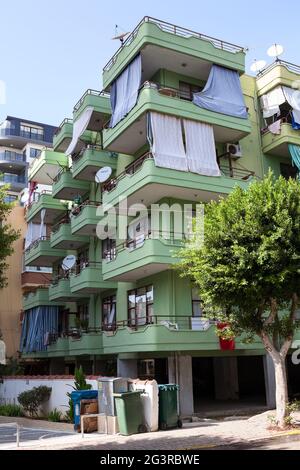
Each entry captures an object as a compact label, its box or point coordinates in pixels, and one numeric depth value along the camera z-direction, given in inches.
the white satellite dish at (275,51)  1038.4
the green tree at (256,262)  579.2
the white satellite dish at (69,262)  1179.9
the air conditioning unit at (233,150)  989.2
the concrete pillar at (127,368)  970.9
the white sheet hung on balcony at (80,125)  1075.3
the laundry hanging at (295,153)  1002.1
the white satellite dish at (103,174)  1019.3
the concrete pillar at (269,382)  897.5
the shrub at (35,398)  856.3
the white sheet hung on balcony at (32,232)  1473.9
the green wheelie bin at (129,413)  583.2
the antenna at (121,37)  1034.1
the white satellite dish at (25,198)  1630.7
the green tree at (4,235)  620.3
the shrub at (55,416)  780.8
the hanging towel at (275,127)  1013.3
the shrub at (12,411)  908.6
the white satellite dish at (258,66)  1078.4
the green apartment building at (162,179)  856.3
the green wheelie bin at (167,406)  612.7
